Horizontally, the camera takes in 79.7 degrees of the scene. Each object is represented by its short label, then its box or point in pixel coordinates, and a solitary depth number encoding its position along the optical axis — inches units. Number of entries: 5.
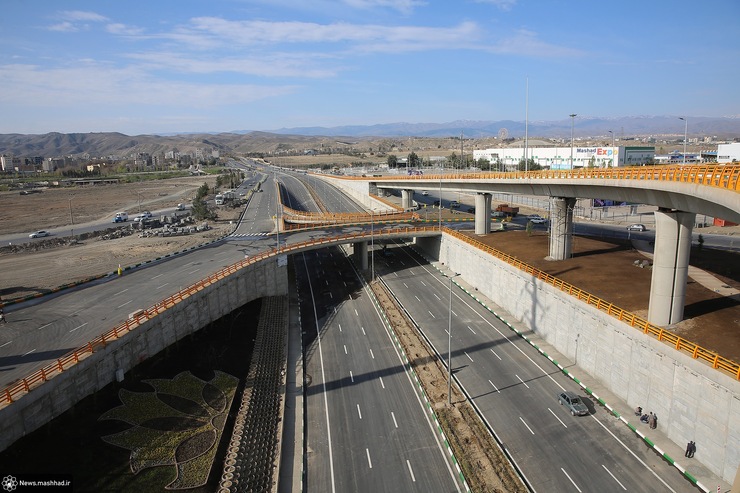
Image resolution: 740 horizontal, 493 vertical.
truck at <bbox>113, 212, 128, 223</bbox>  4060.0
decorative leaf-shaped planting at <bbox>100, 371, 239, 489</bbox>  984.9
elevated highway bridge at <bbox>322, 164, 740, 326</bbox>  1019.3
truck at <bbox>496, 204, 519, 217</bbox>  3590.1
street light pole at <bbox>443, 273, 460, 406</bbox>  1210.1
